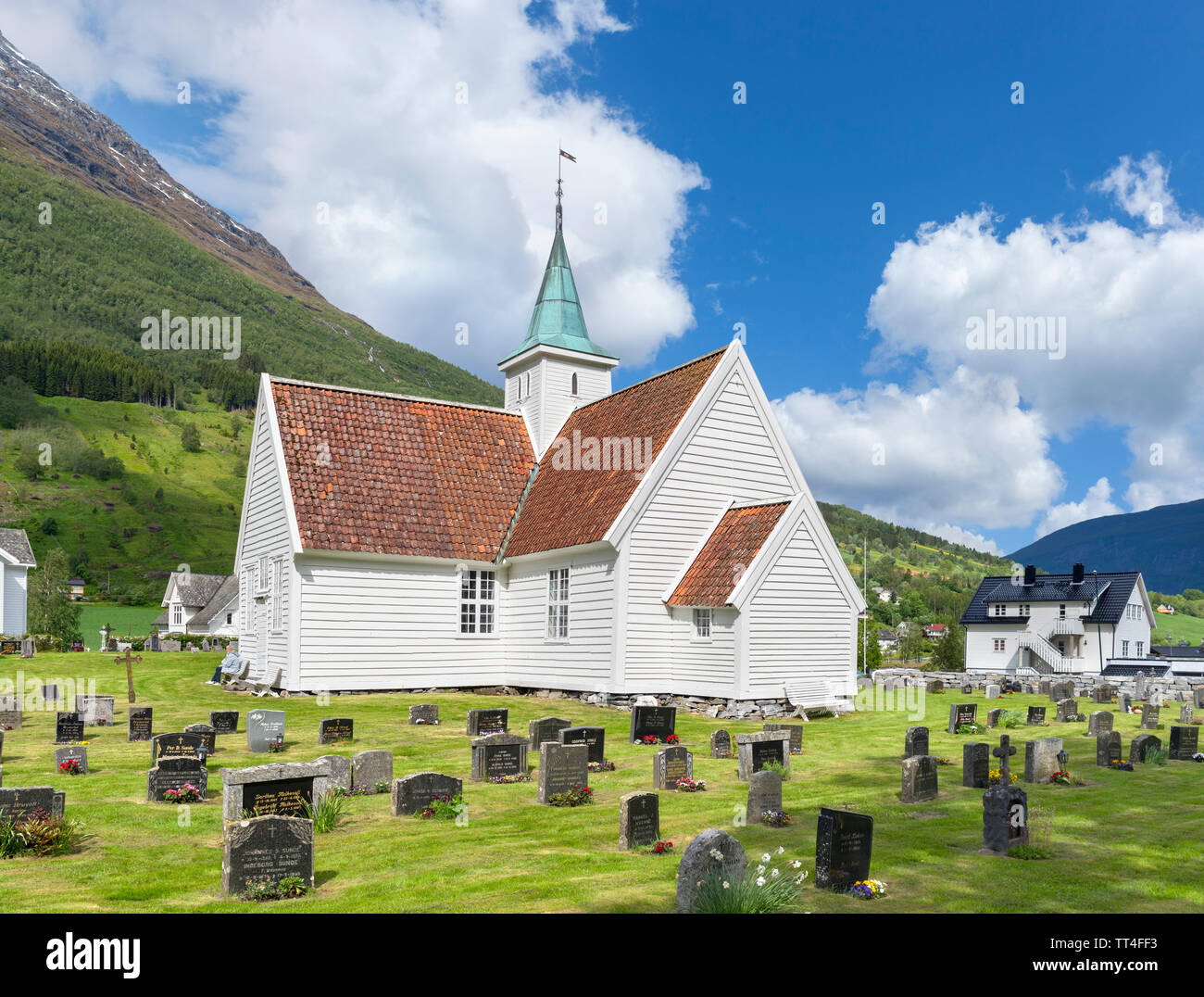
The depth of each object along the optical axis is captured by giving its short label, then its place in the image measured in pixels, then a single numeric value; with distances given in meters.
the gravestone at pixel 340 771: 13.24
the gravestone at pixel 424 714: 21.52
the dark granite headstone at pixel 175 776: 12.69
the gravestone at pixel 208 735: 15.99
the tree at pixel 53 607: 55.84
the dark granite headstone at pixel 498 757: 14.68
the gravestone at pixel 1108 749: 16.81
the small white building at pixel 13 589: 68.94
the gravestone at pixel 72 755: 14.48
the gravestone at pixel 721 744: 17.53
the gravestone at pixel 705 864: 7.68
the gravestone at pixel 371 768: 13.59
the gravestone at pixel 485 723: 19.67
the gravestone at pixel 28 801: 10.09
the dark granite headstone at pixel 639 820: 10.15
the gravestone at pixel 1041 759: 15.12
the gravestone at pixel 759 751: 14.94
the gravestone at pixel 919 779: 13.24
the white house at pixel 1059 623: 69.69
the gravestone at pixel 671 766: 14.21
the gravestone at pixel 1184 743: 17.64
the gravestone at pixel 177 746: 14.64
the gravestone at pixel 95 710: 20.58
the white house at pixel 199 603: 88.19
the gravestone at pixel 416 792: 12.13
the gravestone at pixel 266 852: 8.27
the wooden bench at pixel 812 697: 23.97
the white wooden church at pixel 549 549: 24.11
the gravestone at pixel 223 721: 19.33
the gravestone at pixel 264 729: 16.92
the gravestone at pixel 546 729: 17.52
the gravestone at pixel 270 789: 10.37
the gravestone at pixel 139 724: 18.80
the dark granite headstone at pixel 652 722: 19.02
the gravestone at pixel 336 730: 18.22
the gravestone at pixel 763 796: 11.73
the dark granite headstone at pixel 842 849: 8.52
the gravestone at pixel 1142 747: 17.20
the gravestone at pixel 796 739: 18.23
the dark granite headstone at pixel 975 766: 14.67
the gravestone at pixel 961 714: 23.19
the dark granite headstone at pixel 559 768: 13.03
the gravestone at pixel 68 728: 18.03
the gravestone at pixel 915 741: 16.77
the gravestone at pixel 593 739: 15.66
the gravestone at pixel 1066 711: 25.39
